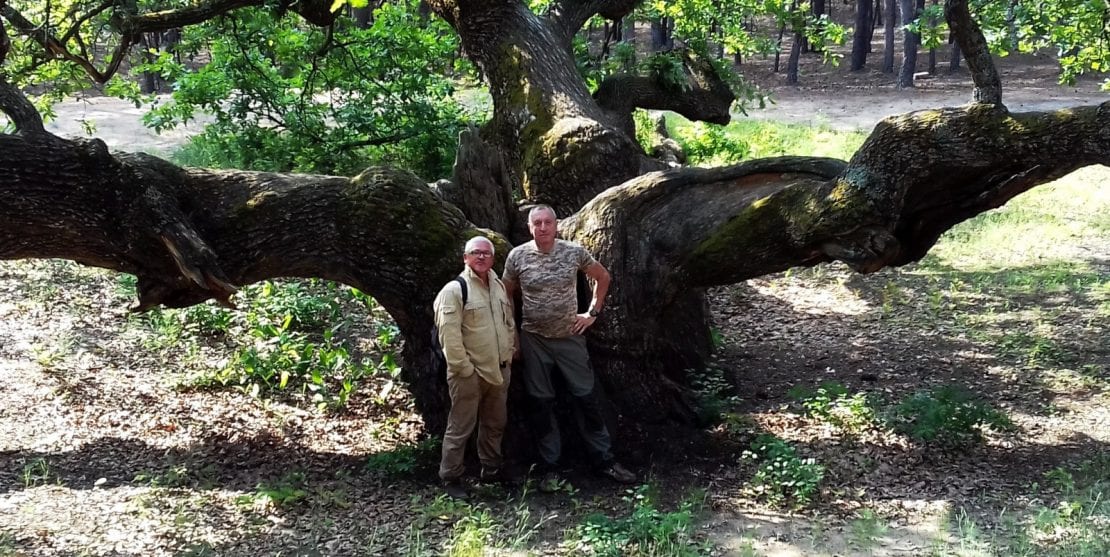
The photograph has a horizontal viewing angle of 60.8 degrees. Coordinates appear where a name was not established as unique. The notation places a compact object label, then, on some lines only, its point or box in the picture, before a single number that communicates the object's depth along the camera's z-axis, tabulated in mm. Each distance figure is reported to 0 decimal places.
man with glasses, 5715
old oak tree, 6082
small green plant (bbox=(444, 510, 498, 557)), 5062
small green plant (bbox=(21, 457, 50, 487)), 6164
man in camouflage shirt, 6077
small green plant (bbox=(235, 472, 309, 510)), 5848
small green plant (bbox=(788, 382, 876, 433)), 7133
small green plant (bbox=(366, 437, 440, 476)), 6422
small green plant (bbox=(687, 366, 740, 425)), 7289
